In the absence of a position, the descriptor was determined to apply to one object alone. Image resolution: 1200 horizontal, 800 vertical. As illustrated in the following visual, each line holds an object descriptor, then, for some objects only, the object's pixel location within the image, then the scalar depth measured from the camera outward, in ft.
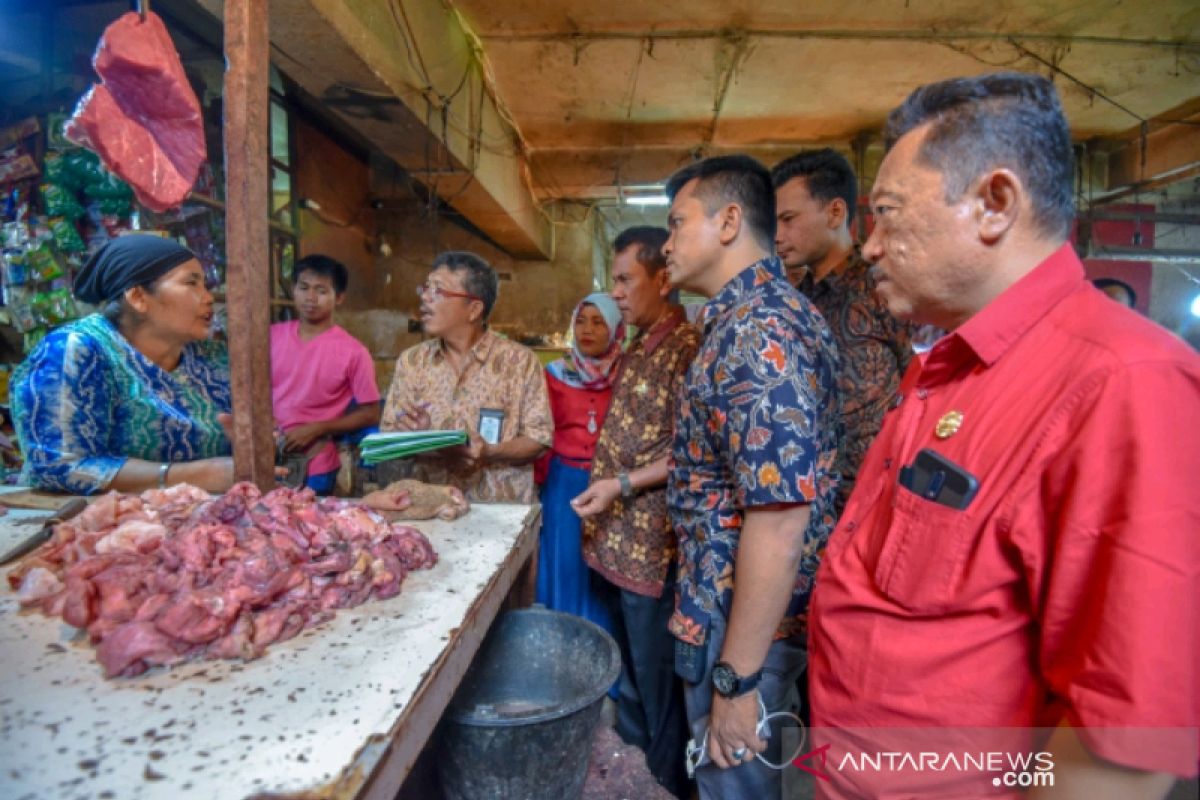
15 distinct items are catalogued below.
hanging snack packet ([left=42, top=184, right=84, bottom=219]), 10.69
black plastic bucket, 5.57
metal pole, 5.31
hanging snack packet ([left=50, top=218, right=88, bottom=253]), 10.75
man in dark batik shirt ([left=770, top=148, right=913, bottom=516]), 7.48
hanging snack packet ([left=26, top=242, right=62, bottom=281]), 10.75
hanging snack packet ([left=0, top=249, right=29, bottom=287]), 10.80
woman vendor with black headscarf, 6.38
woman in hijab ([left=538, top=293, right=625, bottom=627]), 11.14
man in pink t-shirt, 11.48
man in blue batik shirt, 4.47
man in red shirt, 2.25
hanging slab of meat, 5.31
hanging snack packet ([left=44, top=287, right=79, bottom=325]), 10.87
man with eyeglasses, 9.56
